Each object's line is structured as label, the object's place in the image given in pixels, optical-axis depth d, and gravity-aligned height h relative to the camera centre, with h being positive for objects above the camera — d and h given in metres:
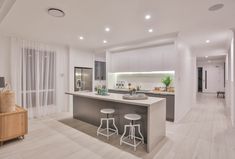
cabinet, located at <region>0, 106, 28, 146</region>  2.76 -0.99
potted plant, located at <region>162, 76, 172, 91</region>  4.59 -0.08
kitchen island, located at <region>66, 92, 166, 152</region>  2.56 -0.84
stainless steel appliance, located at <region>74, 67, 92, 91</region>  5.95 -0.02
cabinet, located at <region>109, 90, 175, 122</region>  4.15 -0.88
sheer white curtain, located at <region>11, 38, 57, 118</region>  4.38 +0.10
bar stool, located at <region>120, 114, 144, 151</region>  2.66 -1.19
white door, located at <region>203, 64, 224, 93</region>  10.91 +0.06
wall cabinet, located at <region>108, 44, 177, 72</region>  4.45 +0.73
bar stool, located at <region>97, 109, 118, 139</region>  3.12 -1.32
